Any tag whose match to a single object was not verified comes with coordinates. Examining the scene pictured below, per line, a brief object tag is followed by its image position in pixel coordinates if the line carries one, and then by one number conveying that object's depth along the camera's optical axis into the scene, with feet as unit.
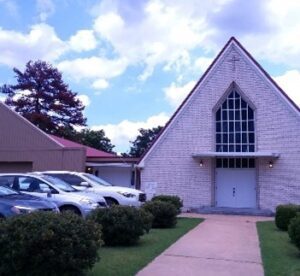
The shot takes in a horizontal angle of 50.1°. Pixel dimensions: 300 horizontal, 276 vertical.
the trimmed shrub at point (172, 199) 42.23
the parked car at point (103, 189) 38.68
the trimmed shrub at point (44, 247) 15.84
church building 52.34
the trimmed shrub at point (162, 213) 34.30
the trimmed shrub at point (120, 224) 24.46
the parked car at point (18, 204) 21.96
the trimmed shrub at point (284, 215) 33.95
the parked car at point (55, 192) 30.33
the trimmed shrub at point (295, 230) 22.46
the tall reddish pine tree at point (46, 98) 114.17
